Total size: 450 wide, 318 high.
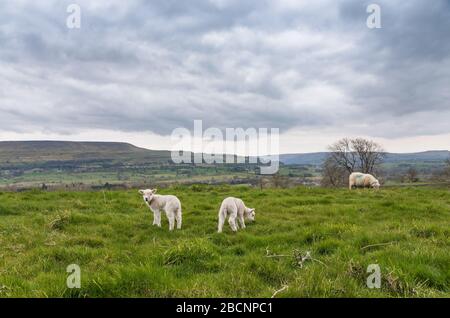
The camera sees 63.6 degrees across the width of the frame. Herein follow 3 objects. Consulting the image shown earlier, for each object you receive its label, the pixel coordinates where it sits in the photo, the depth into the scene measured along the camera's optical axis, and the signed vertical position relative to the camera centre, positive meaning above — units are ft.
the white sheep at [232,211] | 38.08 -6.26
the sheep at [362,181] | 91.32 -7.21
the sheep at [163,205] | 39.63 -5.77
